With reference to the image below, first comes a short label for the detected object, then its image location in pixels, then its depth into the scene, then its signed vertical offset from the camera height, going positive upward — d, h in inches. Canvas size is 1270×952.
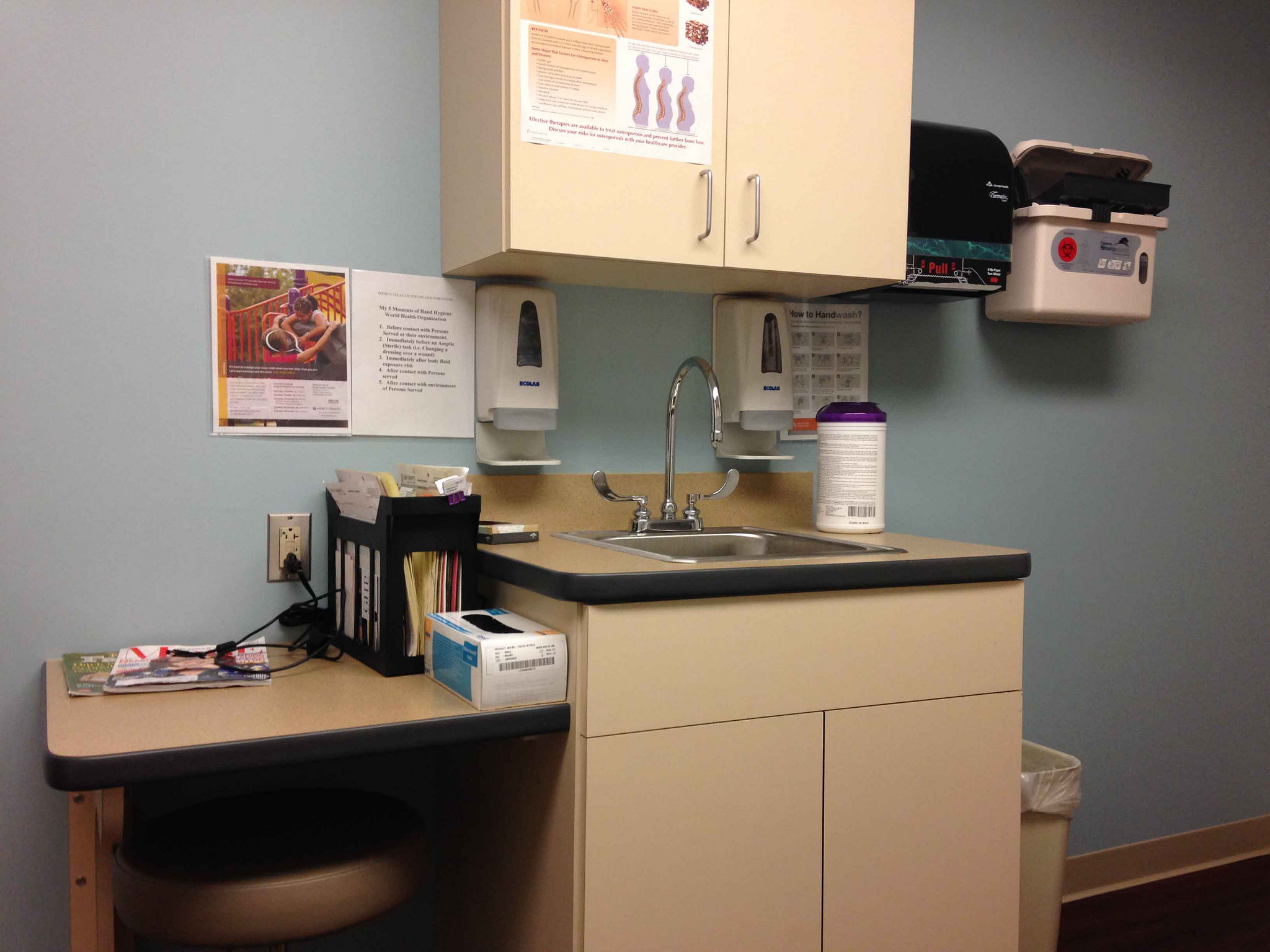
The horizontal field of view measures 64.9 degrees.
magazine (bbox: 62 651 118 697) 55.3 -16.5
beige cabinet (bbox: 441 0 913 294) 63.1 +15.7
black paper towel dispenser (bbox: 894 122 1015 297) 82.7 +16.3
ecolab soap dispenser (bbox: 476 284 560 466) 73.9 +2.5
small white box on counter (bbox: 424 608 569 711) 52.6 -14.2
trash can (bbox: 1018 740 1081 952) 80.0 -35.6
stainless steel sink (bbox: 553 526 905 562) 71.9 -10.7
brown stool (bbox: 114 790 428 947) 47.6 -24.0
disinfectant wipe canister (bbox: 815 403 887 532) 78.0 -4.9
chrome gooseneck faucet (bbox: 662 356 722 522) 74.8 -1.0
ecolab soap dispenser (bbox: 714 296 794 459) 82.5 +2.9
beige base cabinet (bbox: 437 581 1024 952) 54.6 -22.9
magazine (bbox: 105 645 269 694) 55.8 -16.3
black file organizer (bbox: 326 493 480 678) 59.3 -8.9
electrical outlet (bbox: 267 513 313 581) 69.5 -10.1
